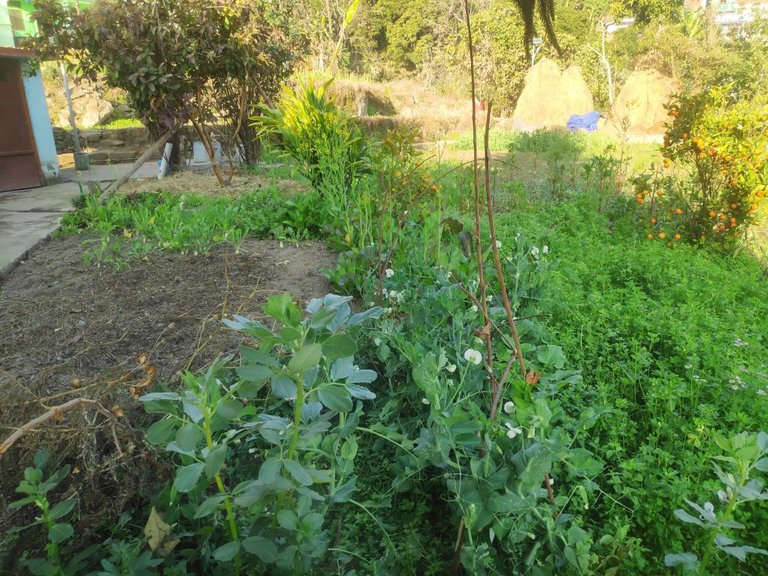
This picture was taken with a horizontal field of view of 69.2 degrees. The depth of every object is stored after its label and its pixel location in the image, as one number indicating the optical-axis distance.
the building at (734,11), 18.39
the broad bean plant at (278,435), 1.02
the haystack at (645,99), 14.44
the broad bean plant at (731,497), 1.20
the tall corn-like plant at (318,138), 4.27
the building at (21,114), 7.44
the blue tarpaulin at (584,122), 14.33
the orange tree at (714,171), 4.11
